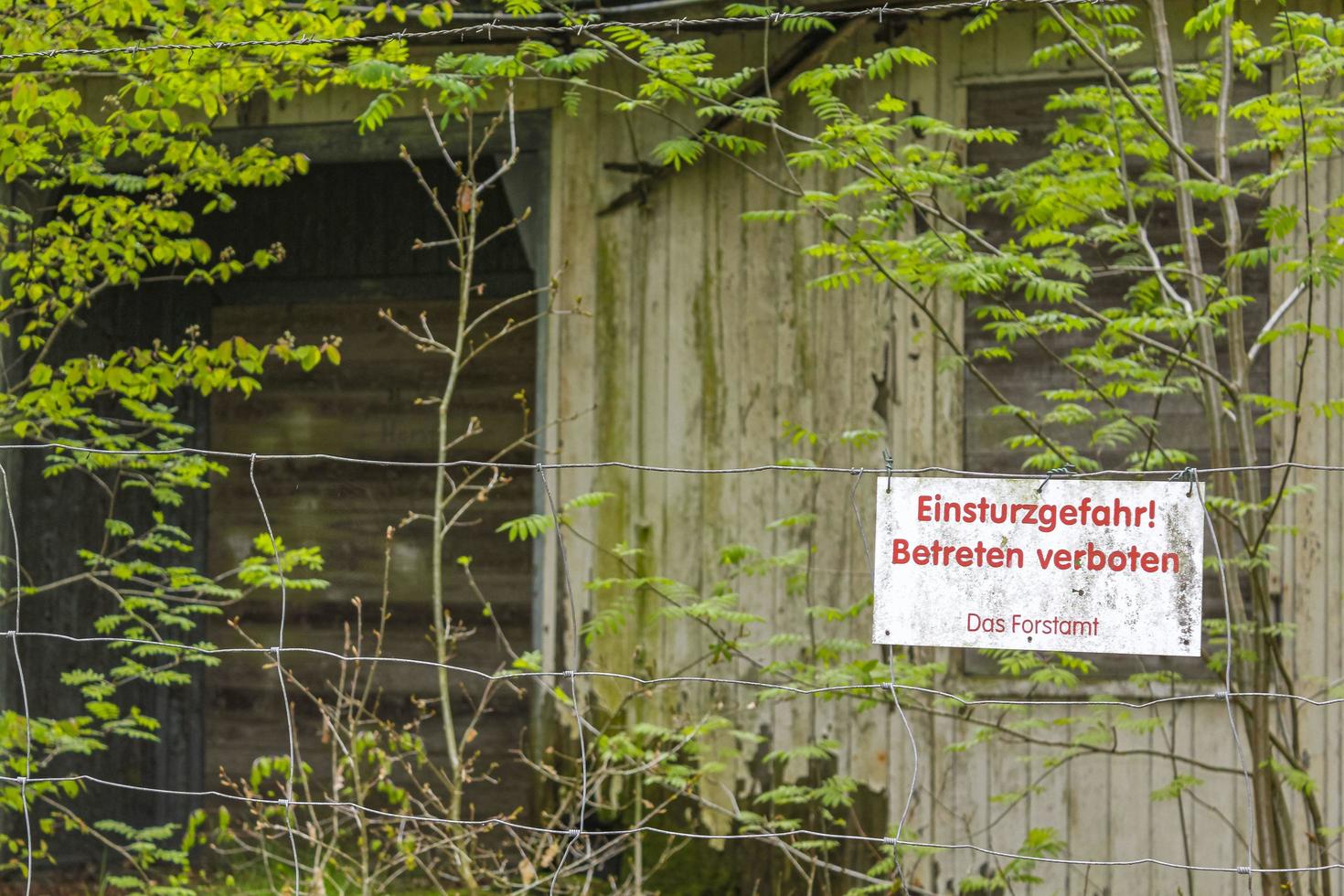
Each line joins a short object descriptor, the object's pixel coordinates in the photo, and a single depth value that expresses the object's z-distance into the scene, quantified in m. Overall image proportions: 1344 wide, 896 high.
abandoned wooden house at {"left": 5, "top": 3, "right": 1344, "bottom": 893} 11.77
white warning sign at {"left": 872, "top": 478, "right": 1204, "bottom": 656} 6.57
